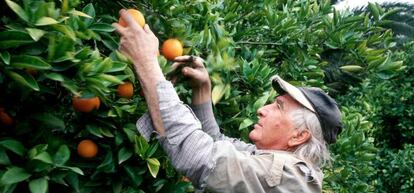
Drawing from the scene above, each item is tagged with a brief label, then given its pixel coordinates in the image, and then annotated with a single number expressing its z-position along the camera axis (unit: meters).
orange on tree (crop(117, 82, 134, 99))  1.60
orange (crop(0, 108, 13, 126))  1.52
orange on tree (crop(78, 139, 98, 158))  1.62
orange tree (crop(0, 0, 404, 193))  1.35
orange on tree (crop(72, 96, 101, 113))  1.51
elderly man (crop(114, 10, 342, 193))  1.58
